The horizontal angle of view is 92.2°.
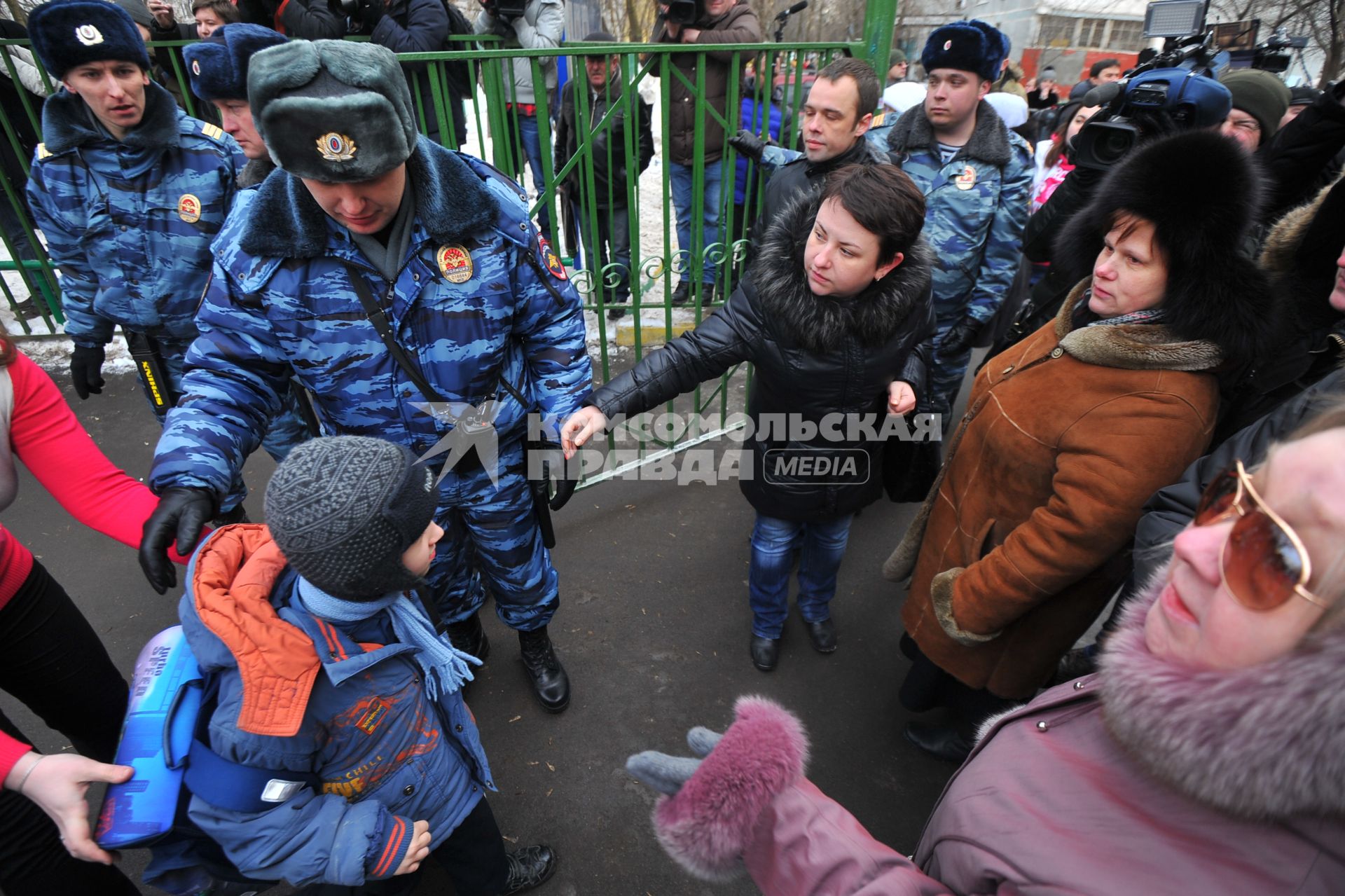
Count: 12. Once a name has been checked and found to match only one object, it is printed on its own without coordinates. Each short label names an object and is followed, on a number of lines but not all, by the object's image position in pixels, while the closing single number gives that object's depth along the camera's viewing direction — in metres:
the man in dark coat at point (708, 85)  4.05
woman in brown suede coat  1.49
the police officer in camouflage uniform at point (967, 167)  3.03
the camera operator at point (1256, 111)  3.41
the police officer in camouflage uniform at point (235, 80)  2.46
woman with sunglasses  0.65
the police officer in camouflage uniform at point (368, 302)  1.45
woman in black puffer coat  1.92
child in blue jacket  1.20
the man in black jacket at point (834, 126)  2.92
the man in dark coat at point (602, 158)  2.85
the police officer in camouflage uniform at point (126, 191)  2.47
